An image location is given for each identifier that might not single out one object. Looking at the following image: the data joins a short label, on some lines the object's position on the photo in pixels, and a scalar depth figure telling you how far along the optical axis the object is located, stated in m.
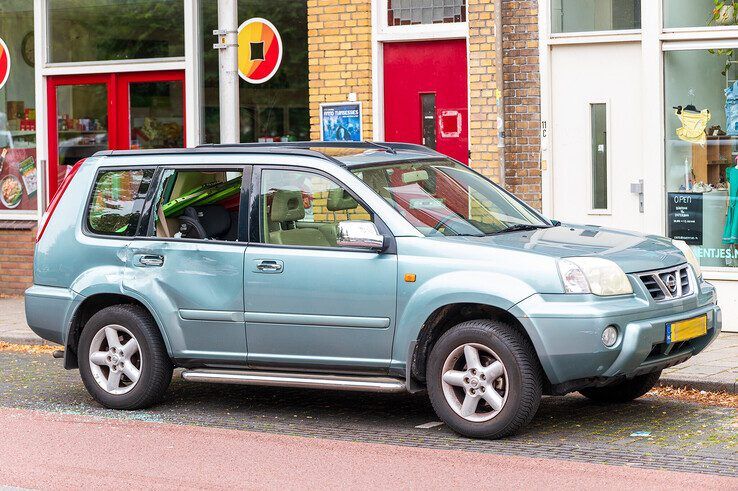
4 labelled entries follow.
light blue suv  7.71
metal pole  12.07
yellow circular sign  13.96
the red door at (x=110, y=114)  15.71
